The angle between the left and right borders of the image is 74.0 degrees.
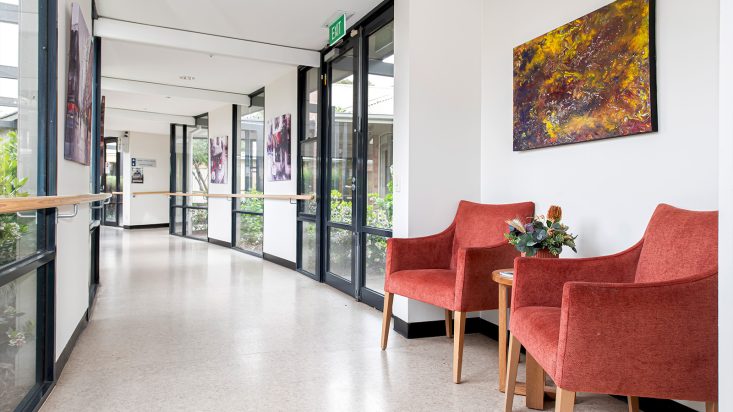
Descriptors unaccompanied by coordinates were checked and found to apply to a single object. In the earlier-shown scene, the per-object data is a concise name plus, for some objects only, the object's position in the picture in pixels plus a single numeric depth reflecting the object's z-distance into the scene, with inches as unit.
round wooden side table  93.9
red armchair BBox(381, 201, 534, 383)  109.8
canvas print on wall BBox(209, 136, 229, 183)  351.3
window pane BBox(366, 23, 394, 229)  167.9
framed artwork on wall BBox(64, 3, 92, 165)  111.7
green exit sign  175.6
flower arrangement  98.0
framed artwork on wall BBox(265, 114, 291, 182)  259.9
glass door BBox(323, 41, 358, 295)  194.4
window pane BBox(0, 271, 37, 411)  75.3
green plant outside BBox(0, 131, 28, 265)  73.1
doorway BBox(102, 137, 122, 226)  516.4
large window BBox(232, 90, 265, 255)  310.4
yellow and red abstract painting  95.8
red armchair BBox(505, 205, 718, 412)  65.9
